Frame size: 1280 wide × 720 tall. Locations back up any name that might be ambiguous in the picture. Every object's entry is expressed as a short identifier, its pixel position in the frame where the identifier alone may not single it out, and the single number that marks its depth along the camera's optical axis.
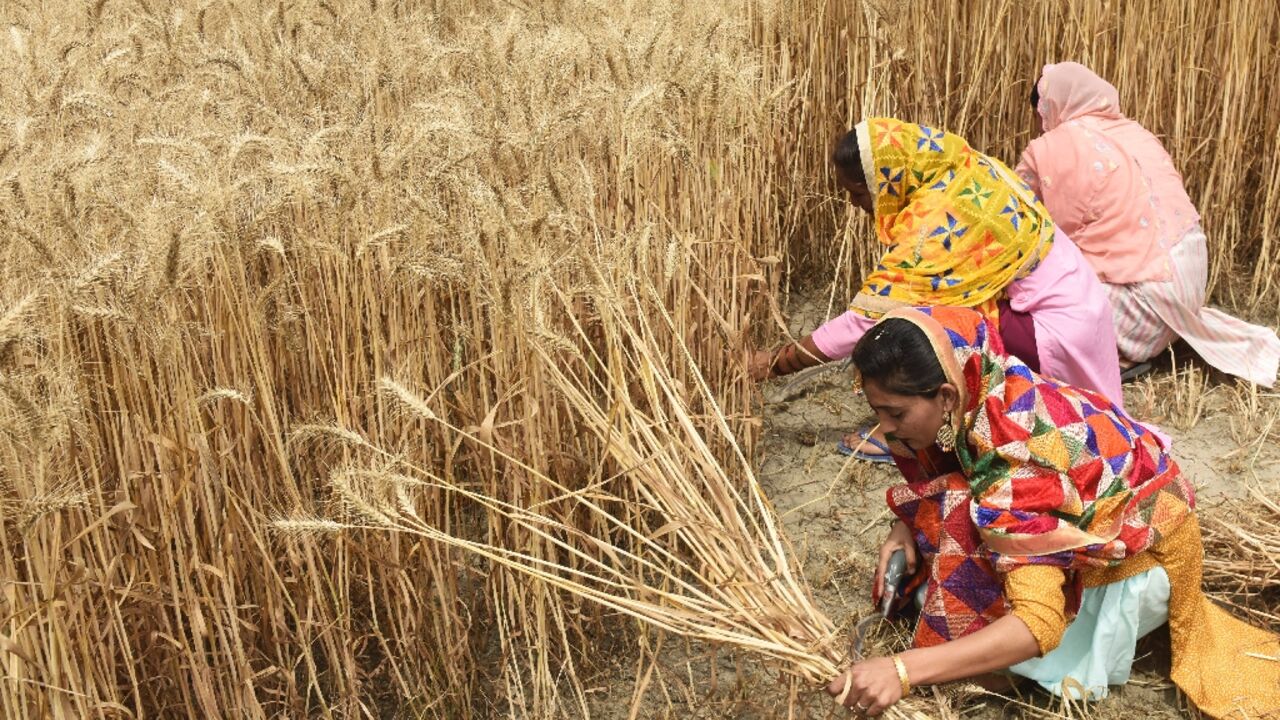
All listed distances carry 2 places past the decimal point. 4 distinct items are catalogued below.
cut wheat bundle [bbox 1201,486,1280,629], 2.18
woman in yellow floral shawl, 2.62
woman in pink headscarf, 3.06
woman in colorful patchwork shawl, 1.73
